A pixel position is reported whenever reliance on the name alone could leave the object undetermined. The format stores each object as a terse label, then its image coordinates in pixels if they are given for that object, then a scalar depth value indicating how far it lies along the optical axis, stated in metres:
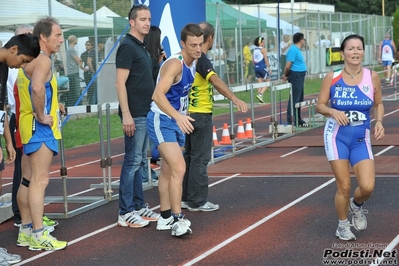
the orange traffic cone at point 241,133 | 15.74
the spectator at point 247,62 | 31.37
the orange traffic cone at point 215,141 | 14.67
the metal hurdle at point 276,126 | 15.63
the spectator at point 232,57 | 30.12
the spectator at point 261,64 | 27.95
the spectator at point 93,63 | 20.73
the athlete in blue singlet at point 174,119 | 7.75
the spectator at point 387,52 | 34.69
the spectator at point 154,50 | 10.16
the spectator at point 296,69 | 17.56
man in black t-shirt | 8.30
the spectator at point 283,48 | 30.52
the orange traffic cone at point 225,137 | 15.14
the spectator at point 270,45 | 34.66
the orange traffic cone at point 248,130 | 15.73
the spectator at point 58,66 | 19.56
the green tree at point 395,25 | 55.69
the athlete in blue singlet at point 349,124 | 7.33
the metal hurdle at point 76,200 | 9.03
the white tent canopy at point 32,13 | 18.97
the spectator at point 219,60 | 27.94
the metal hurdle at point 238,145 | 13.53
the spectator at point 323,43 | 39.69
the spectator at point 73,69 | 20.12
